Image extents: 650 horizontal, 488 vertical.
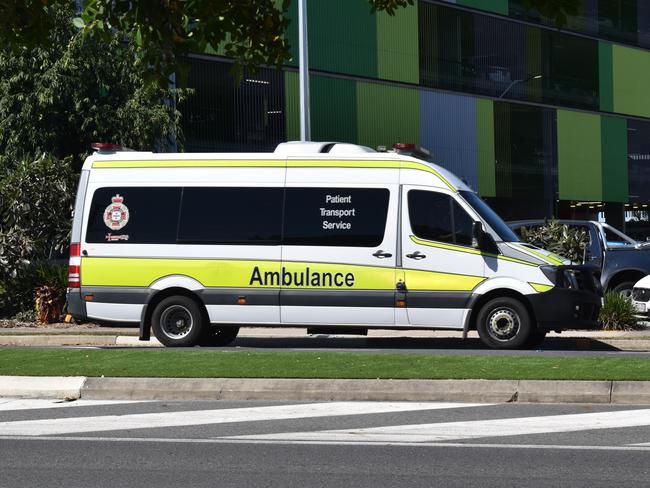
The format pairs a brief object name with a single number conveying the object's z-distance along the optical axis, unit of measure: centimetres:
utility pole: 2388
